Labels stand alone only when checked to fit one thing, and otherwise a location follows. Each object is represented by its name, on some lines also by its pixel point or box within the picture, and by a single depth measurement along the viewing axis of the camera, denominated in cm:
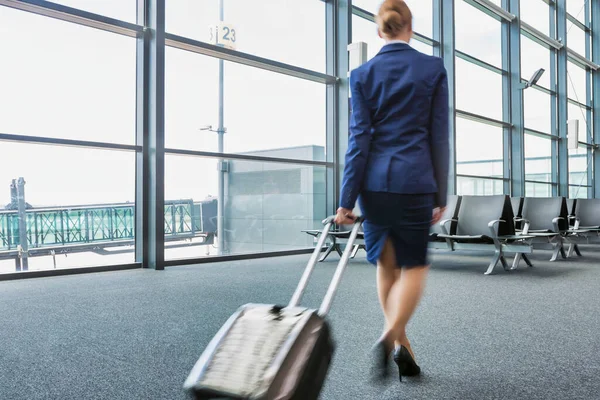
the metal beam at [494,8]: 995
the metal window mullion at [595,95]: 1373
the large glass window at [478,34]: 978
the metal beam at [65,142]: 464
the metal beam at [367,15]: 796
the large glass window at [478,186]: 953
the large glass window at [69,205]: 487
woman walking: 158
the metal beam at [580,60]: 1307
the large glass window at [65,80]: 482
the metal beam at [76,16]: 476
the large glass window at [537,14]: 1166
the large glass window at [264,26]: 615
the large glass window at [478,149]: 958
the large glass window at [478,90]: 965
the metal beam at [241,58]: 588
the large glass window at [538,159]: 1149
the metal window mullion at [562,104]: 1245
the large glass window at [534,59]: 1153
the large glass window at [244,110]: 601
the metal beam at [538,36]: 1125
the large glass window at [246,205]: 606
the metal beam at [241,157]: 581
